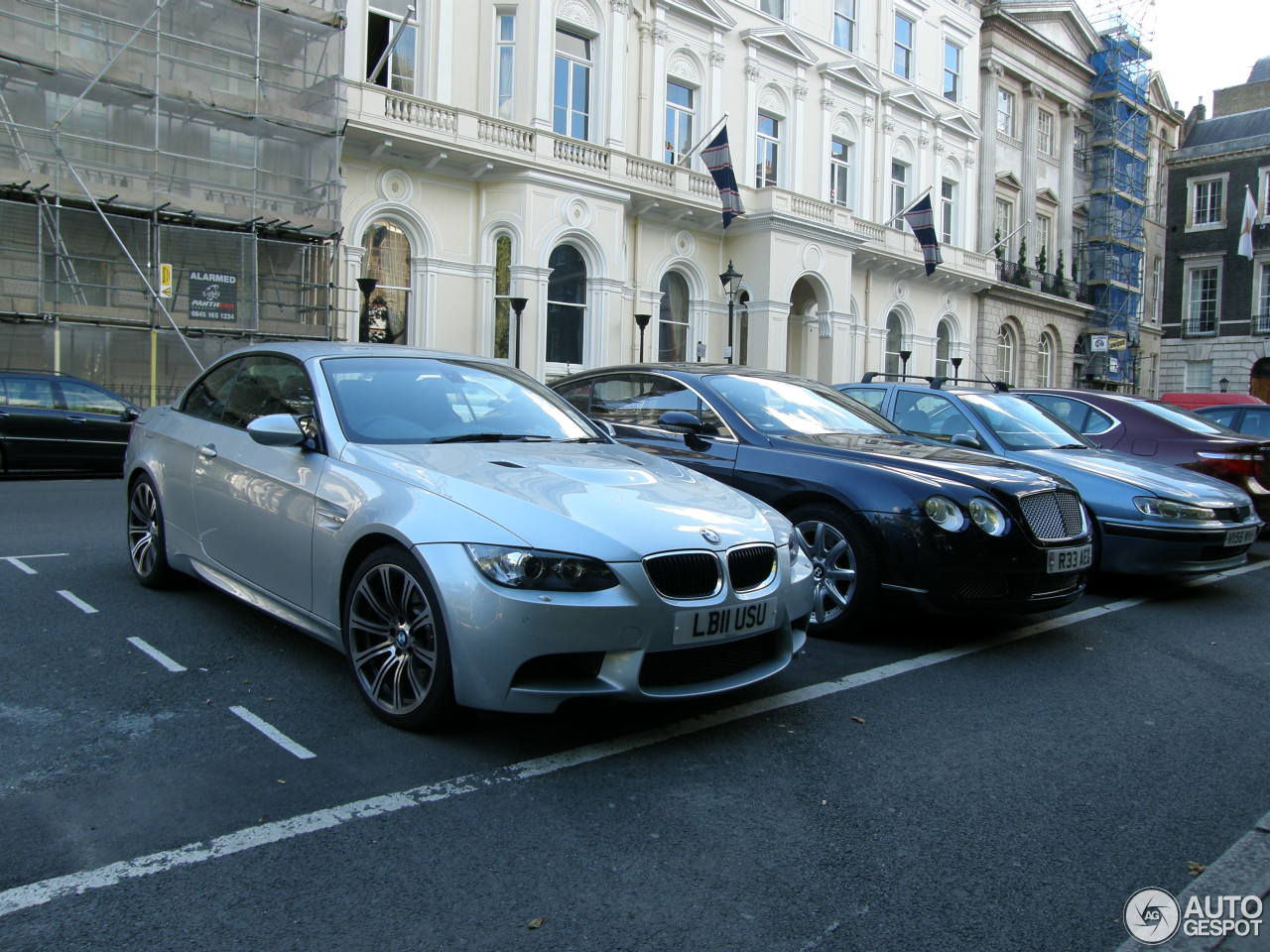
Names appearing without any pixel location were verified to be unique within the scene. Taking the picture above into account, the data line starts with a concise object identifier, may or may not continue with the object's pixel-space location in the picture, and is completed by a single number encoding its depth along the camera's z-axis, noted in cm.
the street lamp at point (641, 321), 2347
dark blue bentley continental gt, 541
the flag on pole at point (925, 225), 2961
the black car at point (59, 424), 1306
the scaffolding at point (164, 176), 1633
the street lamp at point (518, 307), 2048
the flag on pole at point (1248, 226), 4266
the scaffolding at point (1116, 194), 4328
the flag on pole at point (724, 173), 2330
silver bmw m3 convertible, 357
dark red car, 912
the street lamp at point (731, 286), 2439
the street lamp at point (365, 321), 1970
